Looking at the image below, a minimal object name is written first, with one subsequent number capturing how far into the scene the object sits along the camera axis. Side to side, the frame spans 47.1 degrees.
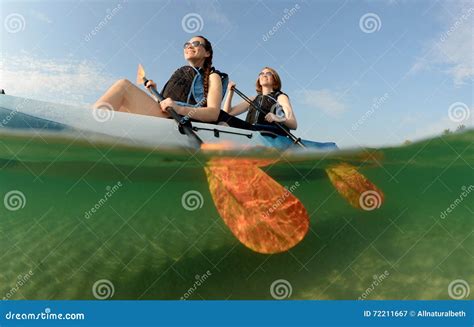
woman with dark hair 4.08
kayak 4.05
